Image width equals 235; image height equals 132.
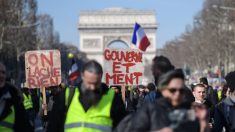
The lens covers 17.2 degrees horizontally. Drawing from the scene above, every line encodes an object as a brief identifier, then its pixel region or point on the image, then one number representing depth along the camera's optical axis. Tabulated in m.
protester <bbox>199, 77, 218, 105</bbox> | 13.68
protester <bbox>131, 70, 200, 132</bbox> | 5.26
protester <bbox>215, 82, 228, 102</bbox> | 12.21
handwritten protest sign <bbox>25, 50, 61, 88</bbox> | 12.28
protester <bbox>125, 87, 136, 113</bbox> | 15.35
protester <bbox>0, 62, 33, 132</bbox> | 6.62
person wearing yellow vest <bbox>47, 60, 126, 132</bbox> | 6.28
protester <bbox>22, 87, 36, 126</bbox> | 15.77
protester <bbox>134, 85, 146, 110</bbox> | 19.82
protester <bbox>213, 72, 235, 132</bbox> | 8.09
